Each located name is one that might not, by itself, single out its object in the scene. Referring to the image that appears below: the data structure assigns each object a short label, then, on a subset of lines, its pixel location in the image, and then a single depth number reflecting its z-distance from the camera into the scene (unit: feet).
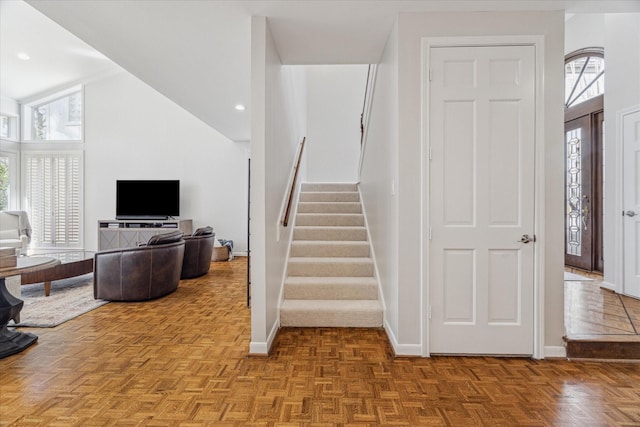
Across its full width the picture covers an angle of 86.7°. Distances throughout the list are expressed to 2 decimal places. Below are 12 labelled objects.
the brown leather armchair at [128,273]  13.01
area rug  11.01
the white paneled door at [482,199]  8.30
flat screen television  24.18
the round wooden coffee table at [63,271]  13.29
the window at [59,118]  26.04
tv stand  22.89
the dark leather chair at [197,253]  17.19
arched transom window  16.69
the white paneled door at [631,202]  12.09
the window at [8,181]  24.50
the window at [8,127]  24.77
